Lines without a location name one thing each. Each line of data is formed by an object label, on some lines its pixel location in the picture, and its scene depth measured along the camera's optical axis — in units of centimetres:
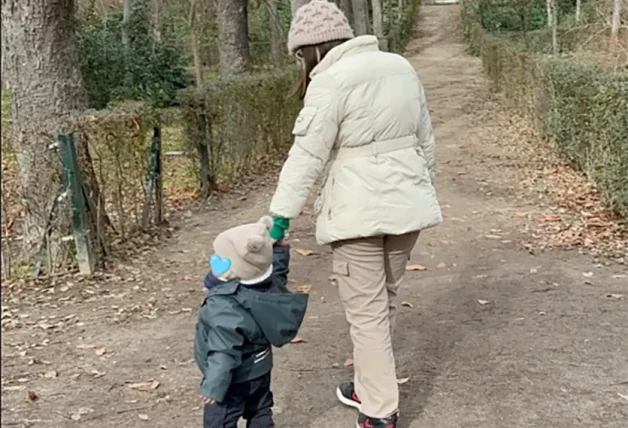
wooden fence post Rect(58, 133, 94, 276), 630
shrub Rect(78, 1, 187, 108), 1804
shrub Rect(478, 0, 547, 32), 3816
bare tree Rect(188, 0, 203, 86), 2254
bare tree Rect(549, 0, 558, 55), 2246
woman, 333
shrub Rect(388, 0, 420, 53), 3678
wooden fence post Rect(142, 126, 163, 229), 795
